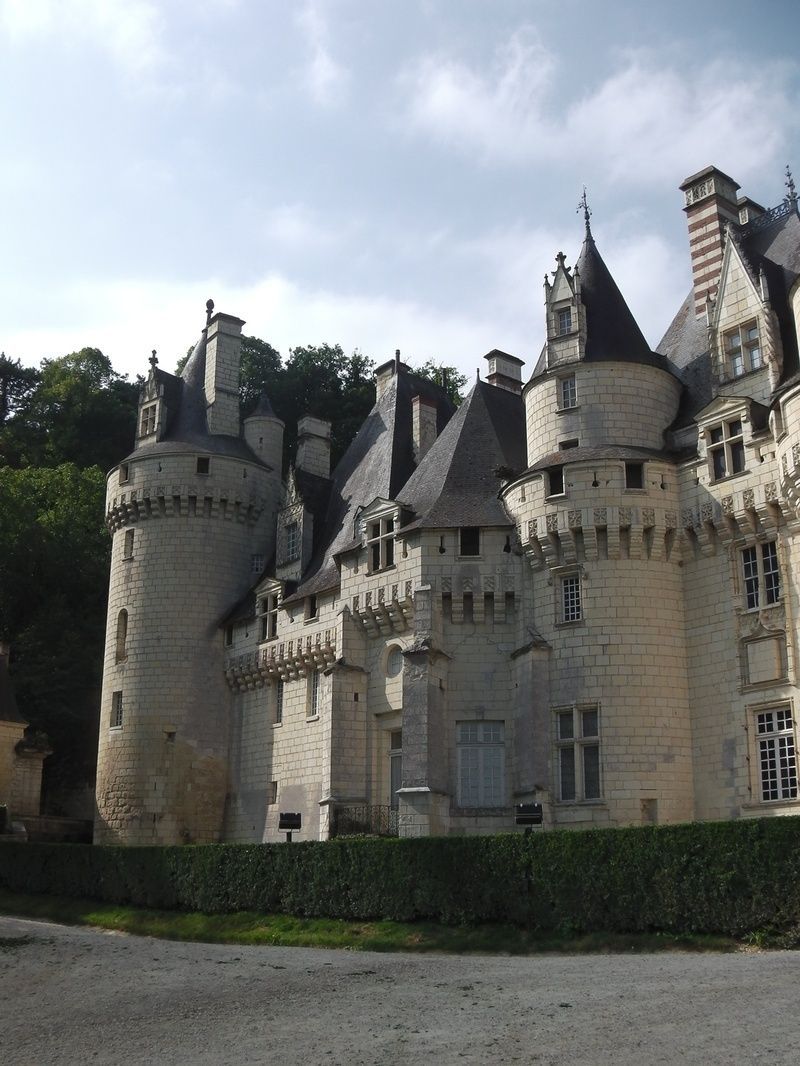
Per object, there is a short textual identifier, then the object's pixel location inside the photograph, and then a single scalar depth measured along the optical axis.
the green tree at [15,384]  64.75
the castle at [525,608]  24.95
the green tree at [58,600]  42.53
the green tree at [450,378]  53.09
